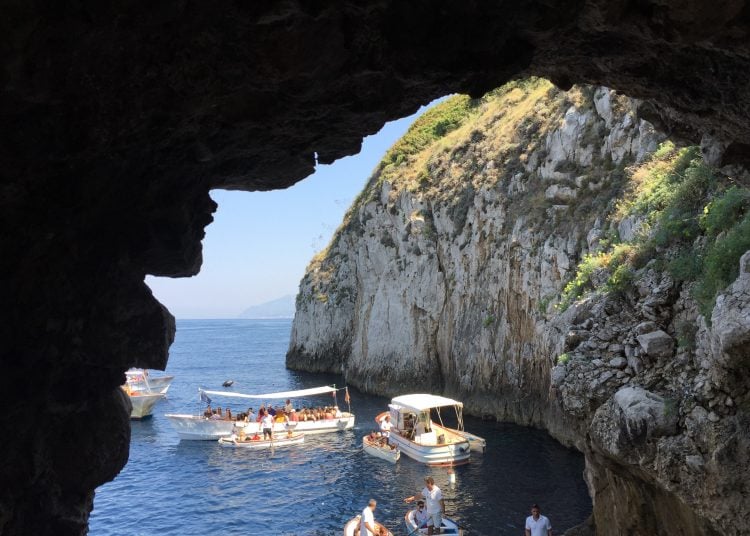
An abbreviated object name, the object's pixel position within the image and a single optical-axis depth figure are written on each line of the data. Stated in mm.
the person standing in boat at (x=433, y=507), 20469
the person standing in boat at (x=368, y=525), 19719
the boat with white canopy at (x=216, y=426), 40062
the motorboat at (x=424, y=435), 30734
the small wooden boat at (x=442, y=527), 20578
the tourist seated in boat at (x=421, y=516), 21078
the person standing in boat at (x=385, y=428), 34431
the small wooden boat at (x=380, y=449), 32531
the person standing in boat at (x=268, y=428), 38469
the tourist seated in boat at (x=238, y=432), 38625
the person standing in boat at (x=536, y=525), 16734
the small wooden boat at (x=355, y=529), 20209
